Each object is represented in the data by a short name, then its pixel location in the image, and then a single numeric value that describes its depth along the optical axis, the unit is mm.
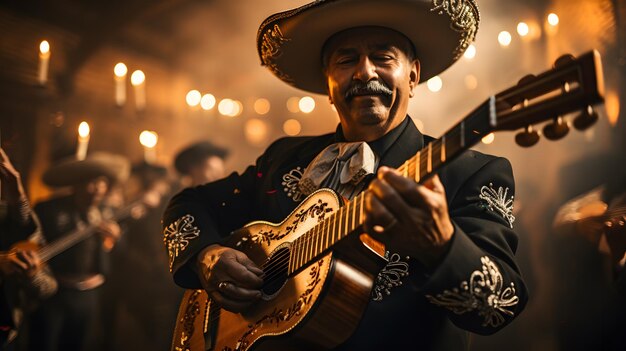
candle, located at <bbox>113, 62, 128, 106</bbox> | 4270
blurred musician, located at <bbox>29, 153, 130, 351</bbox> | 3537
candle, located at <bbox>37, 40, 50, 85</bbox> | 3914
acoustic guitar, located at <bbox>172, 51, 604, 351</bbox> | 1070
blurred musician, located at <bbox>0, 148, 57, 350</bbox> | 3113
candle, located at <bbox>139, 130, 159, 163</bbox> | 4234
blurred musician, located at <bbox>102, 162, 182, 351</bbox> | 3812
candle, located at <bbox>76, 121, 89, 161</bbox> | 3977
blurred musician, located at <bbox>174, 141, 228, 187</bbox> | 4207
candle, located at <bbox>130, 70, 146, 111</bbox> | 4348
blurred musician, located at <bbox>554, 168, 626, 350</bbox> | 2578
